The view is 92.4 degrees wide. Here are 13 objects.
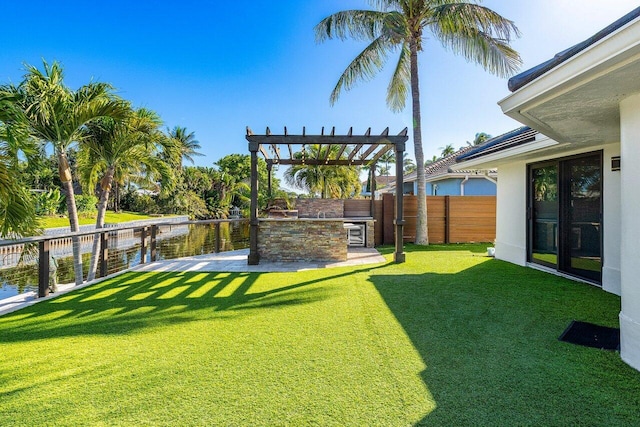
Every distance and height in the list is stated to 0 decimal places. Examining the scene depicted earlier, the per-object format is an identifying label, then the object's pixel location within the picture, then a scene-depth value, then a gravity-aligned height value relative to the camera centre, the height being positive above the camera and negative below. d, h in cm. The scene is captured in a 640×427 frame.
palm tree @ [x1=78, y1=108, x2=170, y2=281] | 815 +191
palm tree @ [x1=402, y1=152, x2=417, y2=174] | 4898 +765
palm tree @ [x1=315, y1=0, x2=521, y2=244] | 1009 +610
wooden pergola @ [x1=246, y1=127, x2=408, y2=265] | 782 +176
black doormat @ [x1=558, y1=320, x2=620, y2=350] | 314 -140
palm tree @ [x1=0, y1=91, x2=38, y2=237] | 370 +37
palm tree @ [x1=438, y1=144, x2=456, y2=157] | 4896 +962
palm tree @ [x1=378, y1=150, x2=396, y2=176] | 5467 +737
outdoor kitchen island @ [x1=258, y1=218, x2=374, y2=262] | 834 -80
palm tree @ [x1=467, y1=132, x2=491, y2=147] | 4331 +1052
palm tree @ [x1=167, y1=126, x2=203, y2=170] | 3853 +922
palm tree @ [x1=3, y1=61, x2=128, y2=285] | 651 +235
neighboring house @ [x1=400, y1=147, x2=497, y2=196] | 1658 +161
